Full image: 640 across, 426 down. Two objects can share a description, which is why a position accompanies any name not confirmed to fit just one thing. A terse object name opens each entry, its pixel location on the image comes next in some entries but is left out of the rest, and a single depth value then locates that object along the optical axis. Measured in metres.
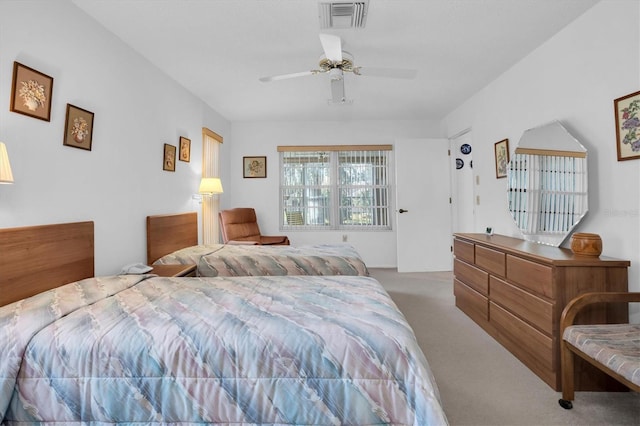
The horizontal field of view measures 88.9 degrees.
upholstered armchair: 4.41
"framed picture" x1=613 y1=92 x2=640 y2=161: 1.94
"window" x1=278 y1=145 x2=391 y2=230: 5.53
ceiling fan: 2.58
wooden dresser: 1.96
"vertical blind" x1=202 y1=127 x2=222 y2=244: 4.39
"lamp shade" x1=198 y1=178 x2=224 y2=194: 3.98
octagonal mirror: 2.38
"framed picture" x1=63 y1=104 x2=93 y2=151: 2.14
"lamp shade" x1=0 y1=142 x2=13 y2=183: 1.46
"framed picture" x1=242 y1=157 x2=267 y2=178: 5.48
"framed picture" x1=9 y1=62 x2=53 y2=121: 1.77
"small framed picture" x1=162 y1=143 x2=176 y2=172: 3.31
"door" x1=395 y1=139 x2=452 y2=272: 5.07
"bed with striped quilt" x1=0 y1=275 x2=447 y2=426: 1.20
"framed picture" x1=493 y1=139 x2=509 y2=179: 3.36
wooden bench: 1.44
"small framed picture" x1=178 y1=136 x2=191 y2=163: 3.66
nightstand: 2.59
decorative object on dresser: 2.06
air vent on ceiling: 2.01
